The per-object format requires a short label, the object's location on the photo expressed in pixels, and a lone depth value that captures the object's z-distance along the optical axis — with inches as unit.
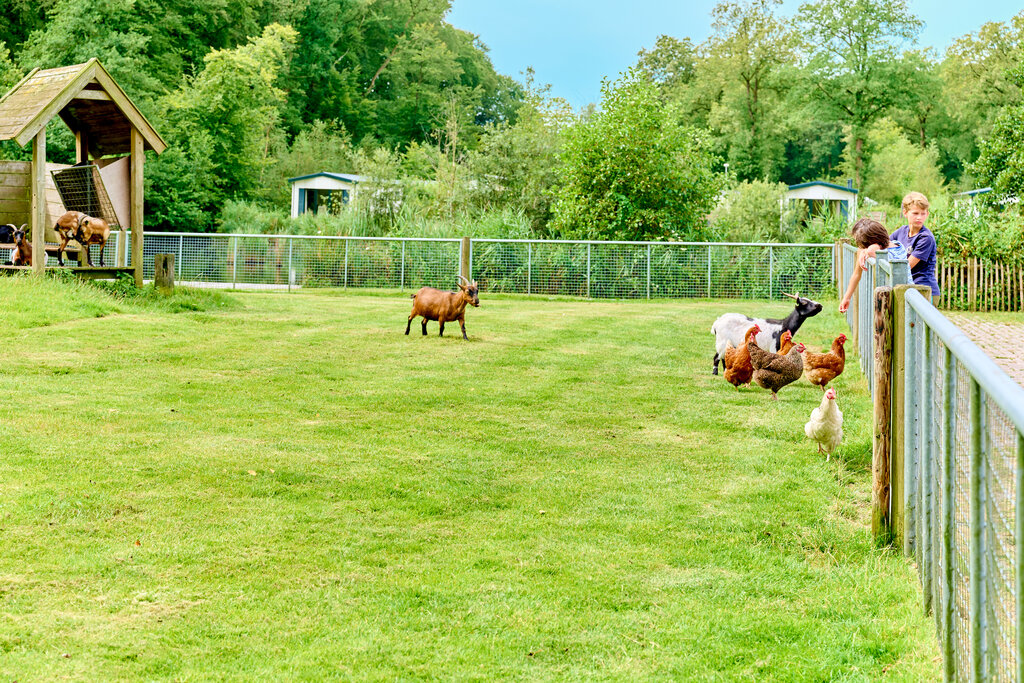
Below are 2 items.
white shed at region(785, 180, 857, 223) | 2047.2
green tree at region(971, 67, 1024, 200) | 1242.6
